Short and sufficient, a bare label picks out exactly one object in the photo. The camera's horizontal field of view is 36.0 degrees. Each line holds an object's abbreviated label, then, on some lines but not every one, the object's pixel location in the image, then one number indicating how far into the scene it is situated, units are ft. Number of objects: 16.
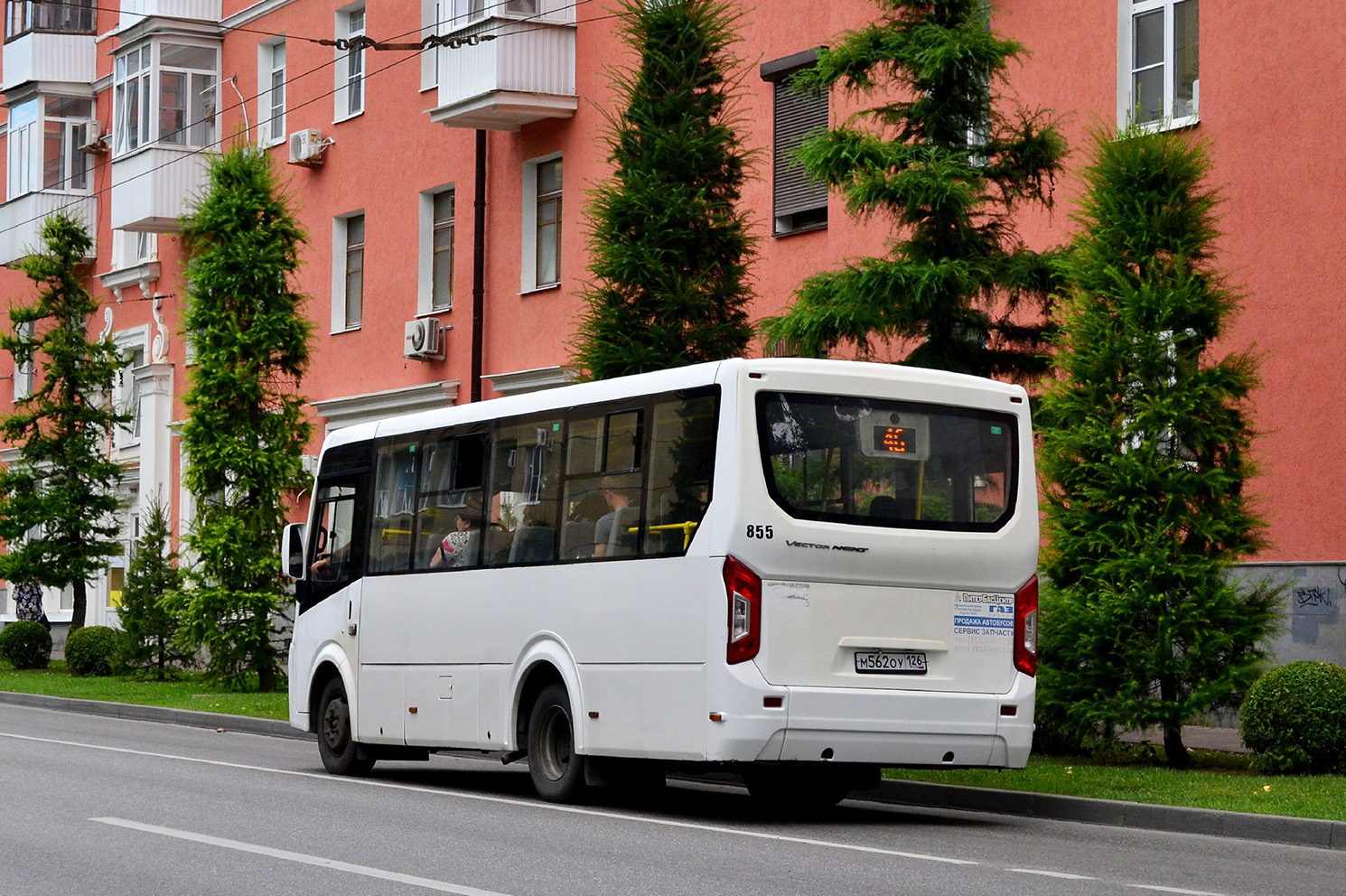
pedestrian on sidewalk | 133.28
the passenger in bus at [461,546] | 50.55
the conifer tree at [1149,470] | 52.80
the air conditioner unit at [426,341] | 106.42
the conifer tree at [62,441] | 121.08
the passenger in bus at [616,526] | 44.78
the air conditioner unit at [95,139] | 143.17
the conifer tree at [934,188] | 57.93
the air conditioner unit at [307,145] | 116.88
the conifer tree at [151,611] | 106.63
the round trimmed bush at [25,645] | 120.57
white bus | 41.86
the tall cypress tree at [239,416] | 98.89
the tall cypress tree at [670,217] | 70.90
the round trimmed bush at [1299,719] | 49.37
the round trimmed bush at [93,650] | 110.93
